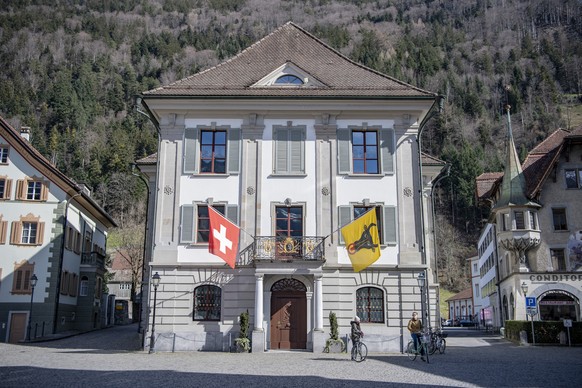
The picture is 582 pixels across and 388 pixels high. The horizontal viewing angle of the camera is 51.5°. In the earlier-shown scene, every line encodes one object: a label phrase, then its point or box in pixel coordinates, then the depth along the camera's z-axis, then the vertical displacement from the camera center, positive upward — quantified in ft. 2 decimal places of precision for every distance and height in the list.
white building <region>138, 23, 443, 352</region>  84.02 +16.76
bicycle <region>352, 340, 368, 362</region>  70.23 -3.70
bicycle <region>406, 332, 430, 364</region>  71.77 -3.37
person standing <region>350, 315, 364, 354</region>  70.74 -1.87
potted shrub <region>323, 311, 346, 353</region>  80.84 -2.94
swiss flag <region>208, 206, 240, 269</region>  79.51 +10.43
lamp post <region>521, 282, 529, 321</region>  123.93 +6.48
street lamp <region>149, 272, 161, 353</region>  81.87 +4.06
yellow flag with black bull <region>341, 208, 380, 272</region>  81.35 +10.63
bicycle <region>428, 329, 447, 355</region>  83.92 -3.21
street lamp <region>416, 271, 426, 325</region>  83.66 +4.24
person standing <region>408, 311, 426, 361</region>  72.54 -1.40
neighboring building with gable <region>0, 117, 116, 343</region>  118.73 +15.39
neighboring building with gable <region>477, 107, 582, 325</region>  131.54 +19.46
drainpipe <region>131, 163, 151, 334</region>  106.32 +20.27
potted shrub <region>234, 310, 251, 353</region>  80.84 -2.50
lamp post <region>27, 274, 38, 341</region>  114.11 +4.84
